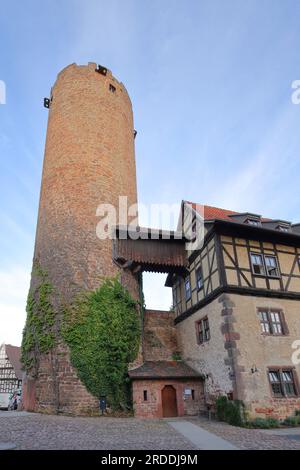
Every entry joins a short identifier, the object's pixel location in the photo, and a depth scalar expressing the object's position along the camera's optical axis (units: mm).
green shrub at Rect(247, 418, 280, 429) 10906
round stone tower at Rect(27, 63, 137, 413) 13750
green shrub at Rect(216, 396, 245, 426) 11156
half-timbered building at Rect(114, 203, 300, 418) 11961
